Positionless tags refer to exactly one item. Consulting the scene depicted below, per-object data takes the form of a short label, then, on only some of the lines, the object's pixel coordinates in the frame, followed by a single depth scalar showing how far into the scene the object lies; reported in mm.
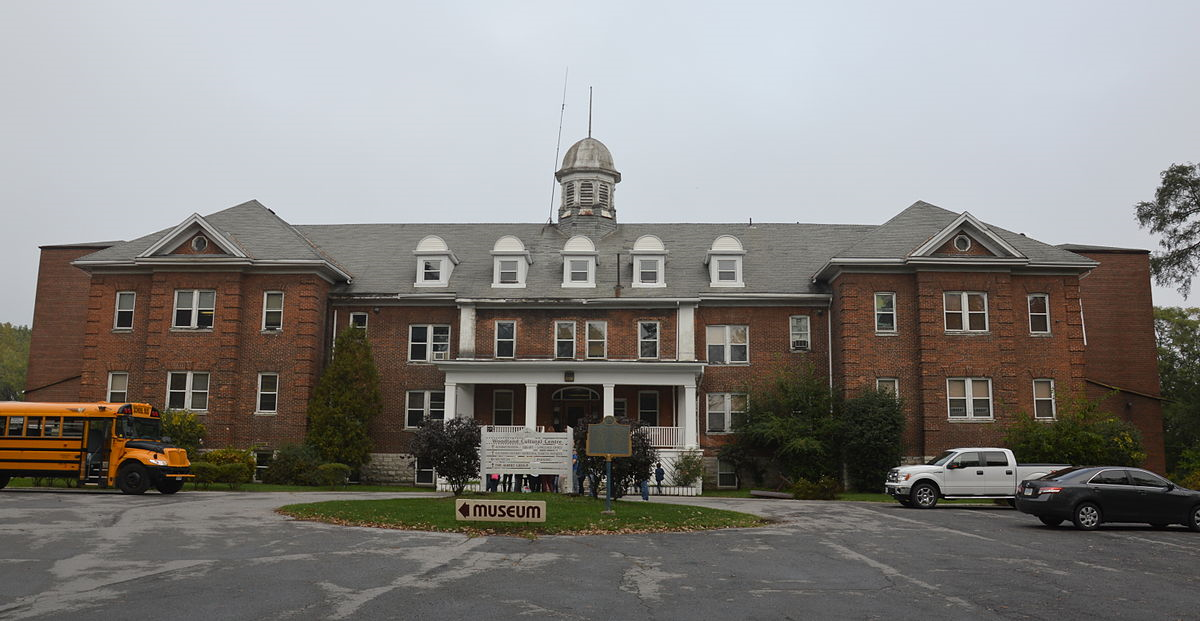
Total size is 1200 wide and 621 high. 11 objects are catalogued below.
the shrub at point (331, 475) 30125
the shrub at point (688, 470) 30688
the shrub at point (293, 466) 31062
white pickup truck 24500
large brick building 32344
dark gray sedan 19141
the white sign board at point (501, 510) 16656
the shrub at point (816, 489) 27672
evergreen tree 32062
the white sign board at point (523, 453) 23047
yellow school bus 24797
